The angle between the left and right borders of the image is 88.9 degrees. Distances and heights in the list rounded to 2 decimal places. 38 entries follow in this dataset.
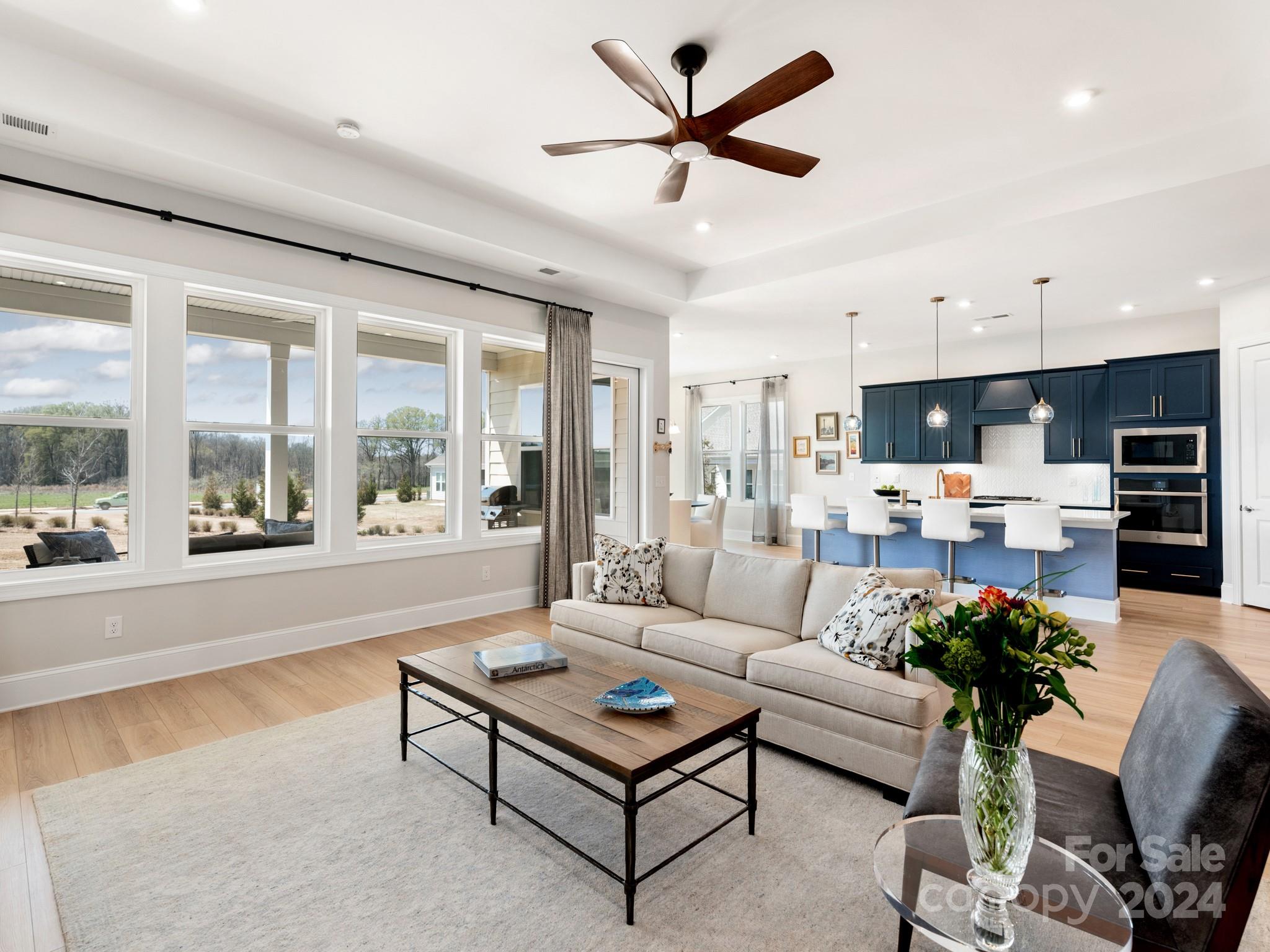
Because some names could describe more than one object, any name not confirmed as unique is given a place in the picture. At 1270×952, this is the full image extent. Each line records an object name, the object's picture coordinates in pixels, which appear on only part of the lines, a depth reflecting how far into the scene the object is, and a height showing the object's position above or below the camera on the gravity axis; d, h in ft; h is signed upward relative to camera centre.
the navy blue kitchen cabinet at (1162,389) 20.25 +2.86
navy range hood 24.20 +2.96
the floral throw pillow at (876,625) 8.55 -2.04
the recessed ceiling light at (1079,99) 10.33 +6.12
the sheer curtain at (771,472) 32.45 +0.25
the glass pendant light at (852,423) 22.76 +1.91
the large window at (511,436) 18.21 +1.16
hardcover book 8.30 -2.42
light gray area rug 5.80 -4.04
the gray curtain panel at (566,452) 18.43 +0.70
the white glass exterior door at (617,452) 21.71 +0.85
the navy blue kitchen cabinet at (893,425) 27.32 +2.26
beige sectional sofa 7.96 -2.62
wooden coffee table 6.09 -2.63
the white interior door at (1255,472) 17.95 +0.12
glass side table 3.92 -2.74
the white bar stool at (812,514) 22.12 -1.32
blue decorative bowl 7.12 -2.50
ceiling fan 7.94 +5.02
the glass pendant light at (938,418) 22.76 +2.06
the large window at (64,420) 11.16 +1.02
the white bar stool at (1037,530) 16.79 -1.41
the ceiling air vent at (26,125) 9.55 +5.30
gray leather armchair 3.88 -2.21
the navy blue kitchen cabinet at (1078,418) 22.75 +2.12
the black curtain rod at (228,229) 10.67 +4.81
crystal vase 4.00 -2.17
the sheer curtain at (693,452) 36.06 +1.36
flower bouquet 4.00 -1.51
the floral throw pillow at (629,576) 12.46 -1.93
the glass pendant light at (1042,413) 20.04 +1.98
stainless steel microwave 20.31 +0.87
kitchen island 17.44 -2.44
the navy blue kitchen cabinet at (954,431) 25.82 +1.86
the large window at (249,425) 13.20 +1.11
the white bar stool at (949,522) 18.57 -1.32
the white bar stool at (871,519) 20.38 -1.35
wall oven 20.33 -1.10
